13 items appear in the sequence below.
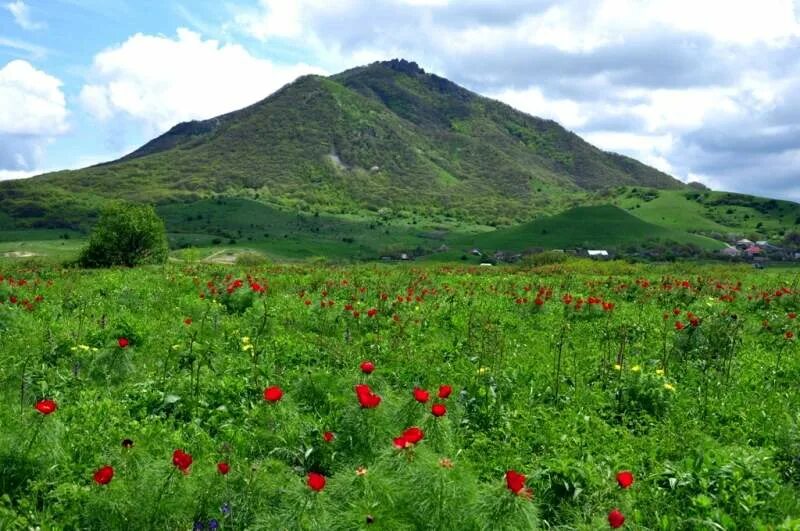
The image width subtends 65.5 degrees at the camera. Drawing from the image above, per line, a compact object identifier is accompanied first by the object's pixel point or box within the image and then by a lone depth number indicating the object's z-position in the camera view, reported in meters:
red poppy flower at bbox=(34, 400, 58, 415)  5.16
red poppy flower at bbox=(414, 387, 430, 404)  5.39
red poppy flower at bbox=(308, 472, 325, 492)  3.95
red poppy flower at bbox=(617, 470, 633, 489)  4.53
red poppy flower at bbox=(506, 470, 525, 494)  3.90
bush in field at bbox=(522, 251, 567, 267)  48.75
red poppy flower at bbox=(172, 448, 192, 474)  4.47
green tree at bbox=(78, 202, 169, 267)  39.12
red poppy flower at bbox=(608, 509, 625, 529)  3.88
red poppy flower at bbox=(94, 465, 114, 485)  4.54
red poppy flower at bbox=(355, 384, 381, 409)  5.43
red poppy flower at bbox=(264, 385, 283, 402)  5.56
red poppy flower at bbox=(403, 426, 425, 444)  4.39
